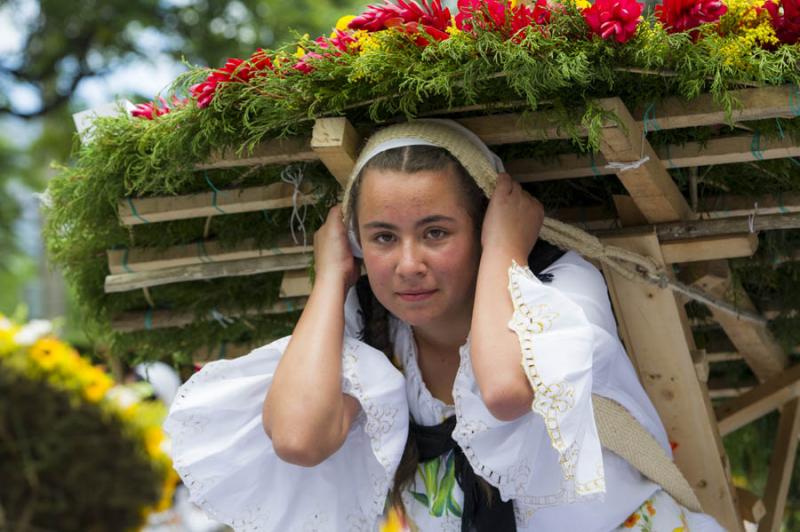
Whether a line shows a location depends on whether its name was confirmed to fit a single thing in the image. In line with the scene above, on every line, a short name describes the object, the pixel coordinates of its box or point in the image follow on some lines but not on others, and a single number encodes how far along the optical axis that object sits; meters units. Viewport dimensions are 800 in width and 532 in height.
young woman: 4.19
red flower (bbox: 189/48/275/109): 4.56
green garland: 4.04
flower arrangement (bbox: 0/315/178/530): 11.14
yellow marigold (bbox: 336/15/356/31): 4.60
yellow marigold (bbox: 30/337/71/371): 11.26
